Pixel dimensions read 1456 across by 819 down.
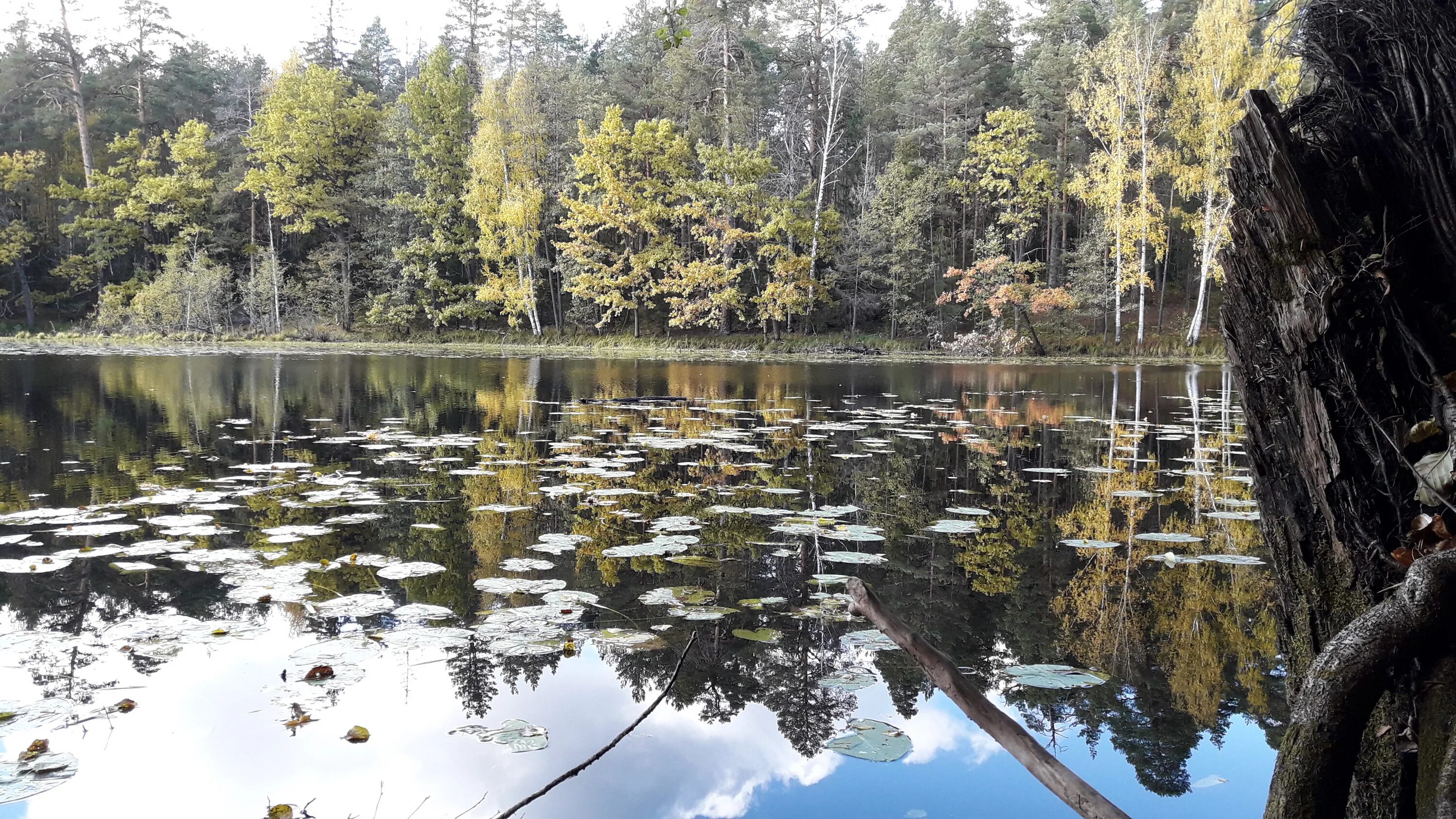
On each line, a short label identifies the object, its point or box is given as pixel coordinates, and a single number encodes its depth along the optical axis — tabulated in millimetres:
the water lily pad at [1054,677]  2645
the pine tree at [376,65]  43719
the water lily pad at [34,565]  3625
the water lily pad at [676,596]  3357
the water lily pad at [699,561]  3930
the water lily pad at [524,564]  3797
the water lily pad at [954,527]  4617
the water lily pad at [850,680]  2656
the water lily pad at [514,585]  3475
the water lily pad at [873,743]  2275
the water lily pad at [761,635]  2967
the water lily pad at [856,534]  4367
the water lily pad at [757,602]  3332
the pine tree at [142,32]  40156
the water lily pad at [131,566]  3643
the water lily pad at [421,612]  3191
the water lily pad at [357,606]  3201
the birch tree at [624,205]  28172
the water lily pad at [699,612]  3197
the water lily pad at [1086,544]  4359
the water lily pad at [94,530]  4266
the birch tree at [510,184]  29766
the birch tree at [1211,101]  21641
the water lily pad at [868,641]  2977
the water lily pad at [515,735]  2260
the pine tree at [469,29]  44688
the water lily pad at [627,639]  2913
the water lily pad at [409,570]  3650
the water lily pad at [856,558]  3947
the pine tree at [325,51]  46250
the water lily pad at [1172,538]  4441
